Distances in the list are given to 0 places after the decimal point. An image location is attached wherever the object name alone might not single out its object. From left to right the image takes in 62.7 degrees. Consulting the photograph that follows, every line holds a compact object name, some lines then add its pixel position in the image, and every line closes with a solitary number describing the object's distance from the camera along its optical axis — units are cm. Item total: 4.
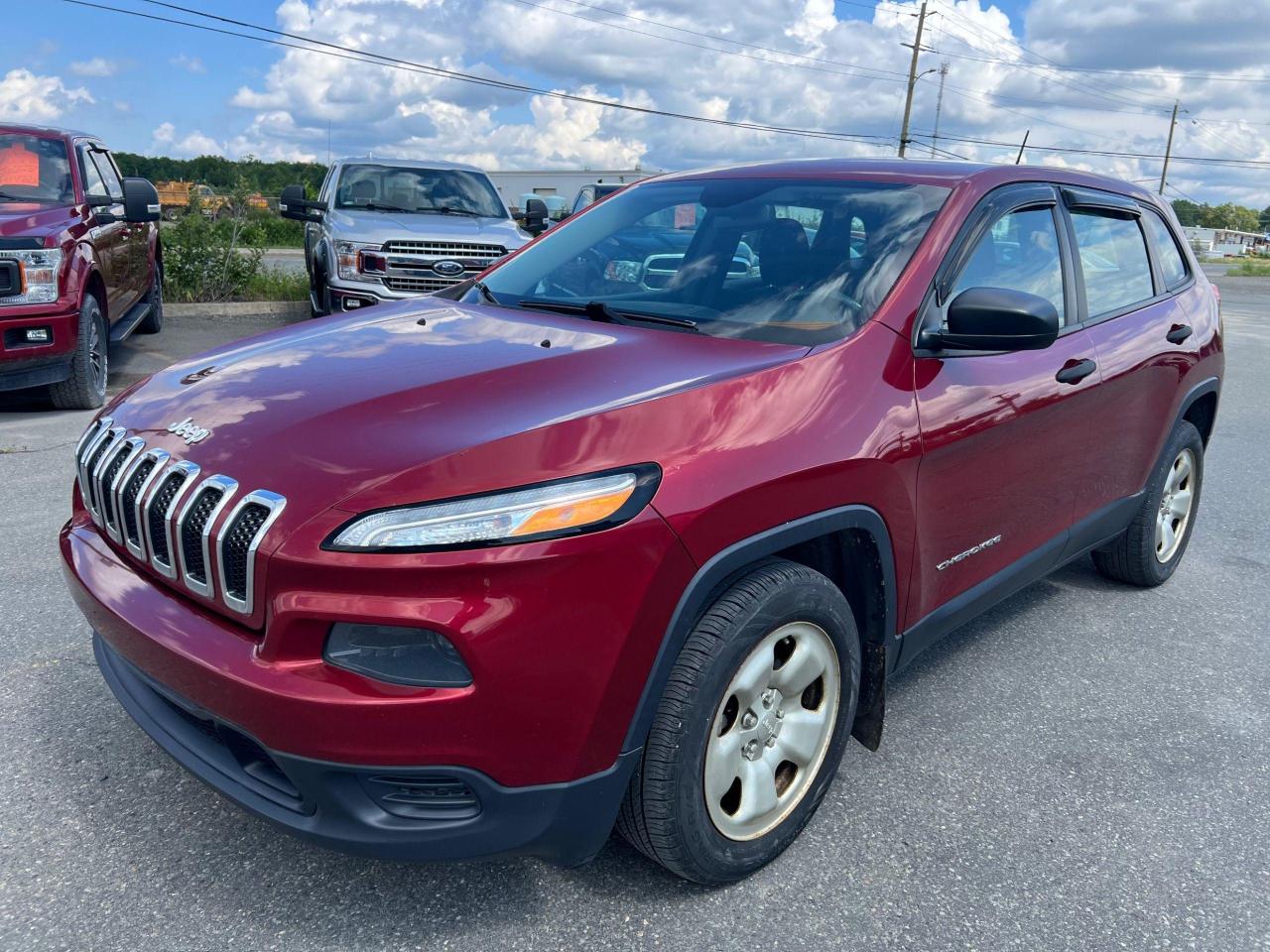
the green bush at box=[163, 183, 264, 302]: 1189
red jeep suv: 192
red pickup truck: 654
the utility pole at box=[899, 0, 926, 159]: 4544
